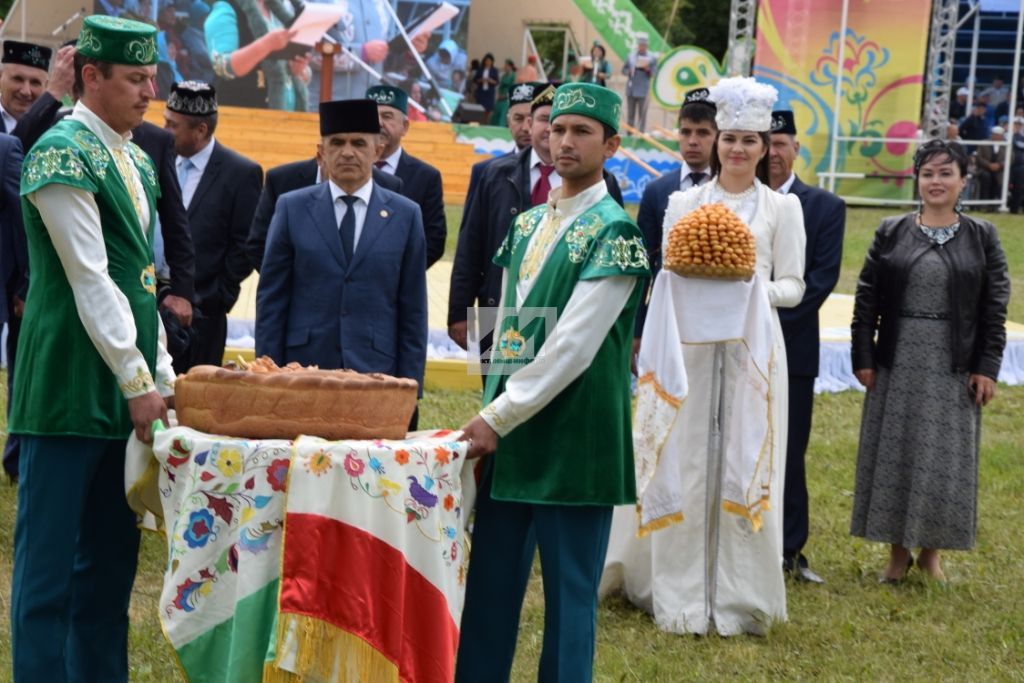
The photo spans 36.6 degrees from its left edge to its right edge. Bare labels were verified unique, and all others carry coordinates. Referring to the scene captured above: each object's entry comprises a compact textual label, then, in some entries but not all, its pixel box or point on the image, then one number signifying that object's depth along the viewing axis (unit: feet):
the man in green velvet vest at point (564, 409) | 12.85
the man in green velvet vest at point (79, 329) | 12.47
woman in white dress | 18.54
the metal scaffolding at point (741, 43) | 77.41
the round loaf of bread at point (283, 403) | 12.12
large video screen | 105.40
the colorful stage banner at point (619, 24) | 106.52
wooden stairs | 88.43
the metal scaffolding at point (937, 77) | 80.38
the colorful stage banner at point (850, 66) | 76.54
